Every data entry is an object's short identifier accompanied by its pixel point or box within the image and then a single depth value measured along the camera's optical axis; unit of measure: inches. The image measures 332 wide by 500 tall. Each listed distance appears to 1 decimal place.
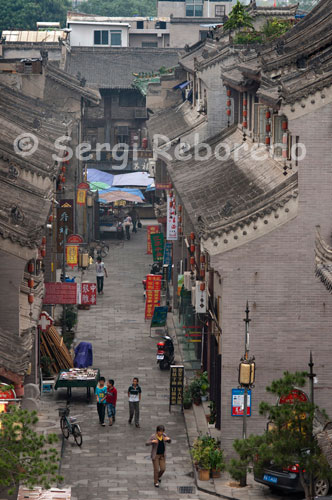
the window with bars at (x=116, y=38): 4229.8
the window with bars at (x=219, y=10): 4490.7
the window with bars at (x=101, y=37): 4198.6
